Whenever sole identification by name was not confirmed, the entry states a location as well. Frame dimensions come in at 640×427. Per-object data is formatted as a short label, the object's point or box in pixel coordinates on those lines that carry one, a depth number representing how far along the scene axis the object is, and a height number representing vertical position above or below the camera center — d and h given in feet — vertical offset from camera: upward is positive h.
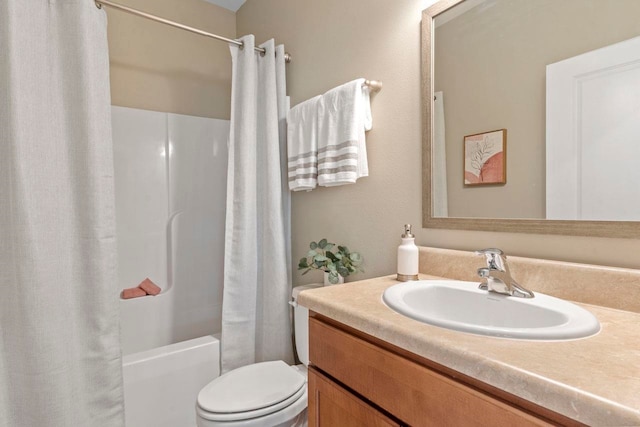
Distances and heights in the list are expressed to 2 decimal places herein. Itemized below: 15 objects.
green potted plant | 4.57 -0.85
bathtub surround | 6.43 -0.29
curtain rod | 4.53 +2.89
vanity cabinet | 1.63 -1.16
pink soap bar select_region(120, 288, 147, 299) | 6.32 -1.68
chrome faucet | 2.66 -0.62
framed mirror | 2.55 +0.76
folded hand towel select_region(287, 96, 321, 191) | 5.07 +0.94
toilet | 3.49 -2.22
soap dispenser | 3.42 -0.63
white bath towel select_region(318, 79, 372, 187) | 4.41 +0.98
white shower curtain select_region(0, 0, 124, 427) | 3.80 -0.15
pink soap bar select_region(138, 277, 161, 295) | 6.53 -1.61
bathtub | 4.49 -2.56
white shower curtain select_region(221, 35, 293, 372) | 5.58 -0.36
